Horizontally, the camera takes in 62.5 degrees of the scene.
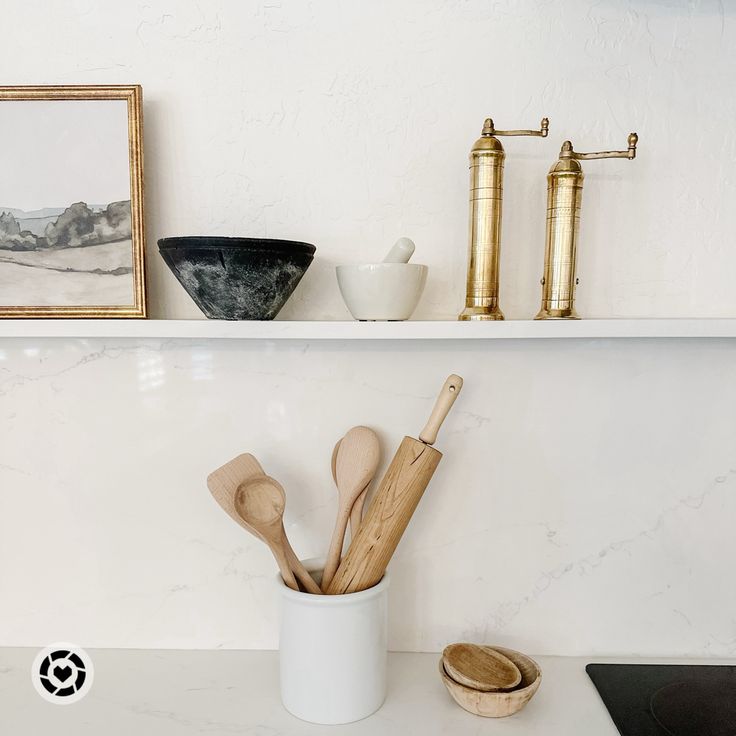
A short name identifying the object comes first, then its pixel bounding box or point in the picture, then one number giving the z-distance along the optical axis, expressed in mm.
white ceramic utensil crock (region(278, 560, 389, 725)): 797
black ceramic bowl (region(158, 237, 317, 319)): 765
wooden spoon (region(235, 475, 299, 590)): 819
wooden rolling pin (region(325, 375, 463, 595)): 830
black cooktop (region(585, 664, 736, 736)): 796
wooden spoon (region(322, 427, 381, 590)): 878
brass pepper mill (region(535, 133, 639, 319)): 843
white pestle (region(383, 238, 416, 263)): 813
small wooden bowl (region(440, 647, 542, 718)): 798
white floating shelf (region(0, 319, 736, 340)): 800
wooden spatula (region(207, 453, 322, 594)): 821
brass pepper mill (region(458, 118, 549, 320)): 833
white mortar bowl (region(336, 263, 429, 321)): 798
